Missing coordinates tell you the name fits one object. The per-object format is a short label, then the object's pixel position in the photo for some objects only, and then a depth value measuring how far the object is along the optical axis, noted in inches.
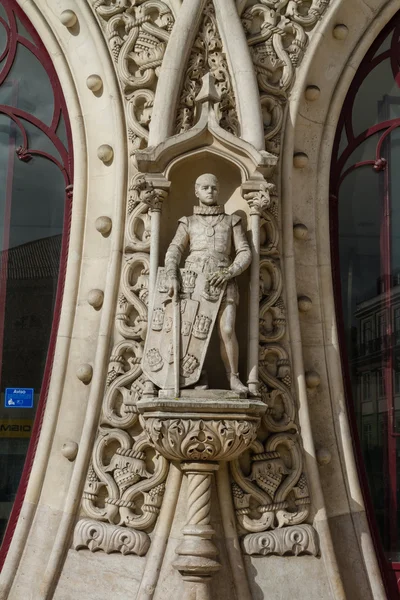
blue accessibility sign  305.0
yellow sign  303.6
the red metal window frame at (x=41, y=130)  307.1
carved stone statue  272.4
